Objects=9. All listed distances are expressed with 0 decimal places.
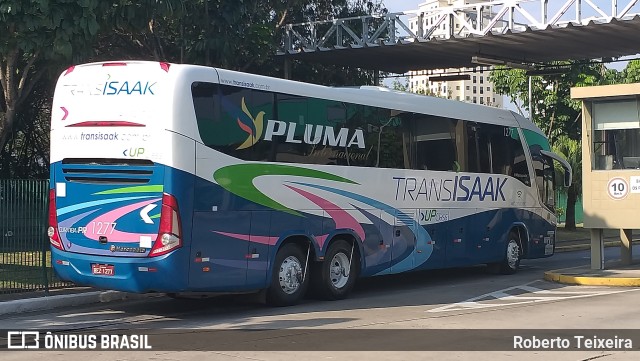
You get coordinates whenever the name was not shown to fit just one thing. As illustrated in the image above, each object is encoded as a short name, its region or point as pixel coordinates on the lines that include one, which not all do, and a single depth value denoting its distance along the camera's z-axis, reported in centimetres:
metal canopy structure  2339
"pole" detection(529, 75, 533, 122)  3945
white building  16138
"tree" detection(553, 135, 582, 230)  3738
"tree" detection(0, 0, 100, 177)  1766
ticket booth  1930
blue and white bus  1227
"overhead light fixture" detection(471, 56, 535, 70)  2548
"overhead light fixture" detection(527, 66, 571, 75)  2647
